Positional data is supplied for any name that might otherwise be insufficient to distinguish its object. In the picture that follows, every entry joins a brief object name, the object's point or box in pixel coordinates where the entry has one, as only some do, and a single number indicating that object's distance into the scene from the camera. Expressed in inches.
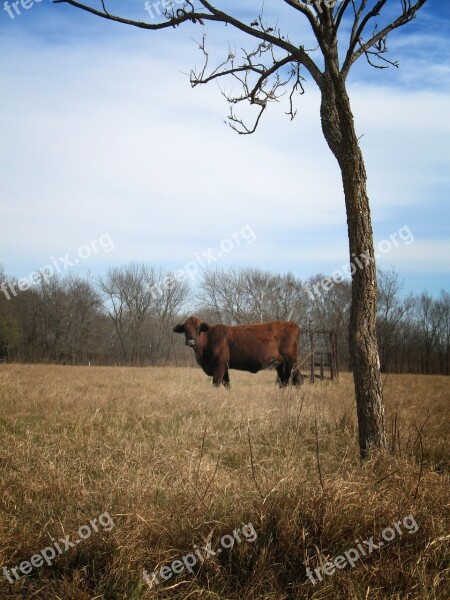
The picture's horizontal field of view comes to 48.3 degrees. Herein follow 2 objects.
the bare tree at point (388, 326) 1531.7
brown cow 596.7
